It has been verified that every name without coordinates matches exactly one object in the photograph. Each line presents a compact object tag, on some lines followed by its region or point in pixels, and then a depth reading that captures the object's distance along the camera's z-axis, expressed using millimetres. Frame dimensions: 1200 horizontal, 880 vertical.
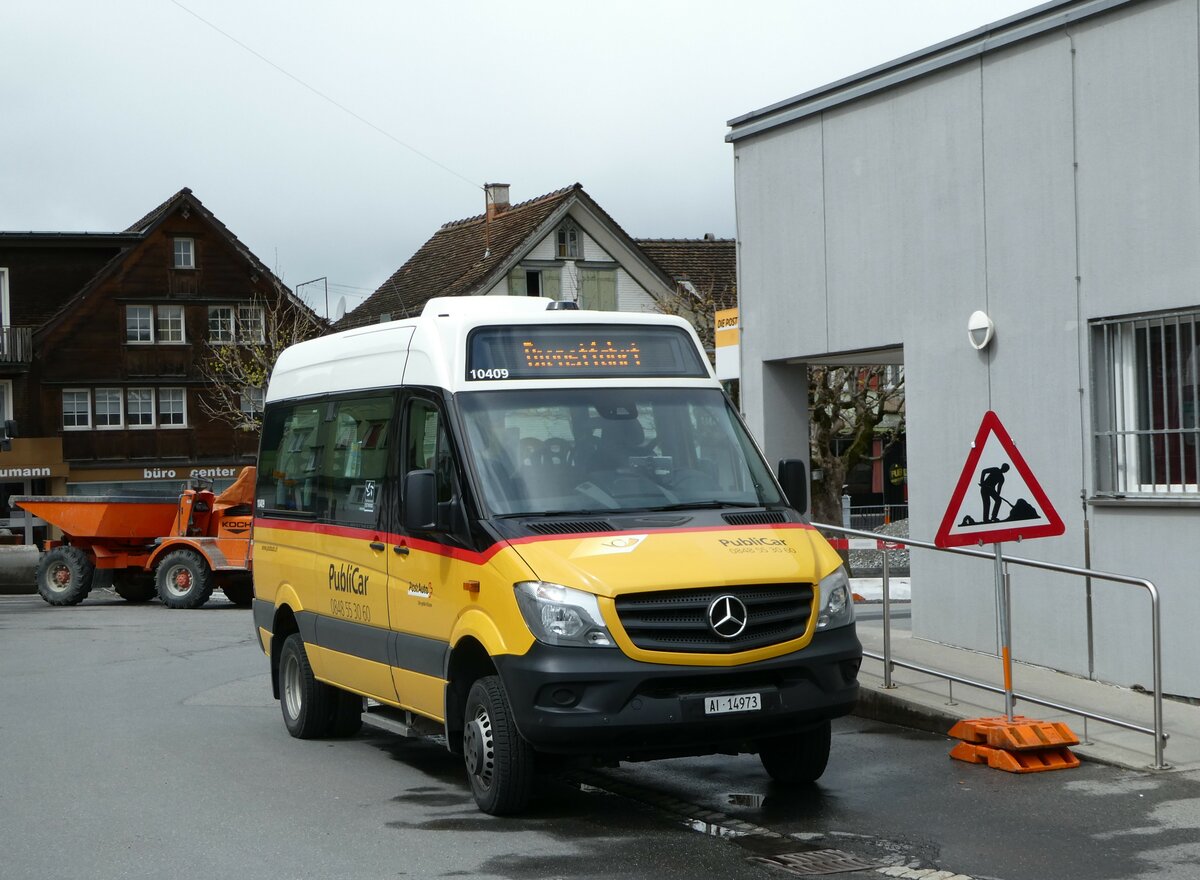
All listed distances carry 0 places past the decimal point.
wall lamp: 13117
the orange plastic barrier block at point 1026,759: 9367
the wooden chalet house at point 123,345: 53969
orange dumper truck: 25953
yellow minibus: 7910
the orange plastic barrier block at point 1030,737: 9438
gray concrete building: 11484
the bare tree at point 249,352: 49531
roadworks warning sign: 9633
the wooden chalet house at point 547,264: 52250
